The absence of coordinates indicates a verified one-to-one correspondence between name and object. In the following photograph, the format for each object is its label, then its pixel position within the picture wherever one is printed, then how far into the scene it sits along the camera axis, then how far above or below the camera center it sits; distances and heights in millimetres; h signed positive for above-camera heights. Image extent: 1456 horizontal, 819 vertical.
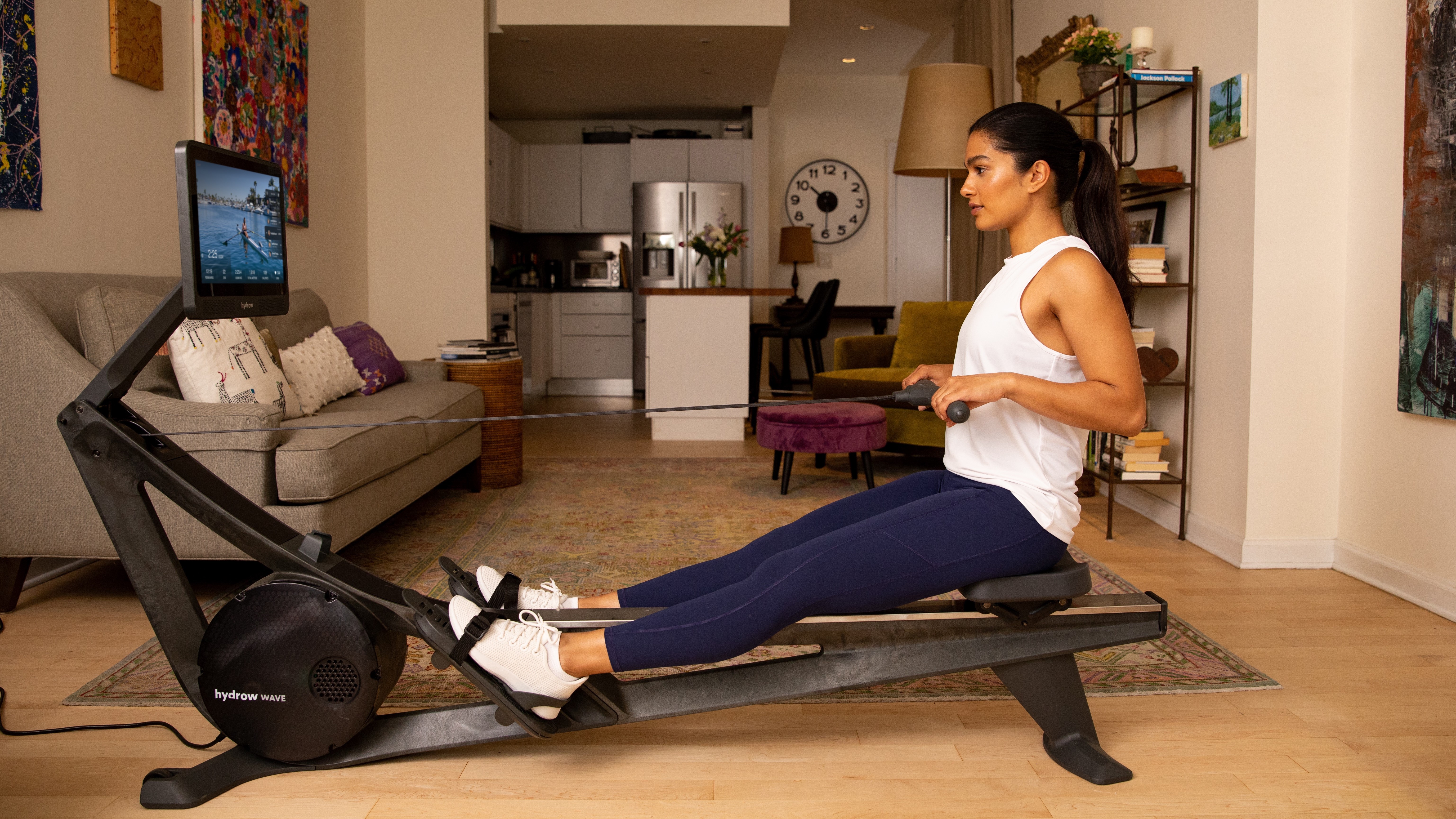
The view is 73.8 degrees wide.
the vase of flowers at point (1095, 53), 3480 +1011
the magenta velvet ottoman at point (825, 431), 3922 -401
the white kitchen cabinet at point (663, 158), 8133 +1459
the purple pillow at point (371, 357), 3900 -102
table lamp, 8305 +751
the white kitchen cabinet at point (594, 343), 8336 -96
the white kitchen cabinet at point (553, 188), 8375 +1246
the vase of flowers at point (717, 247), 6078 +538
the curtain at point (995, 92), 5422 +1382
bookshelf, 3289 +494
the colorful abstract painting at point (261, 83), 3707 +1029
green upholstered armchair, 4543 -137
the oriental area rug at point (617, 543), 2062 -701
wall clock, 8664 +1178
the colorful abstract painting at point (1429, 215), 2438 +304
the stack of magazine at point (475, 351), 4285 -83
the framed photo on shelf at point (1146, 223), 3629 +421
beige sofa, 2447 -318
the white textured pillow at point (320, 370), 3363 -138
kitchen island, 5637 -104
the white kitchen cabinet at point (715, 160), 8109 +1433
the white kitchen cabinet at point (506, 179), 7473 +1228
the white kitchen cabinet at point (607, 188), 8383 +1247
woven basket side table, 4176 -407
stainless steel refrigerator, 8023 +913
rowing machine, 1555 -516
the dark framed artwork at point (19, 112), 2617 +605
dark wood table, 7984 +160
